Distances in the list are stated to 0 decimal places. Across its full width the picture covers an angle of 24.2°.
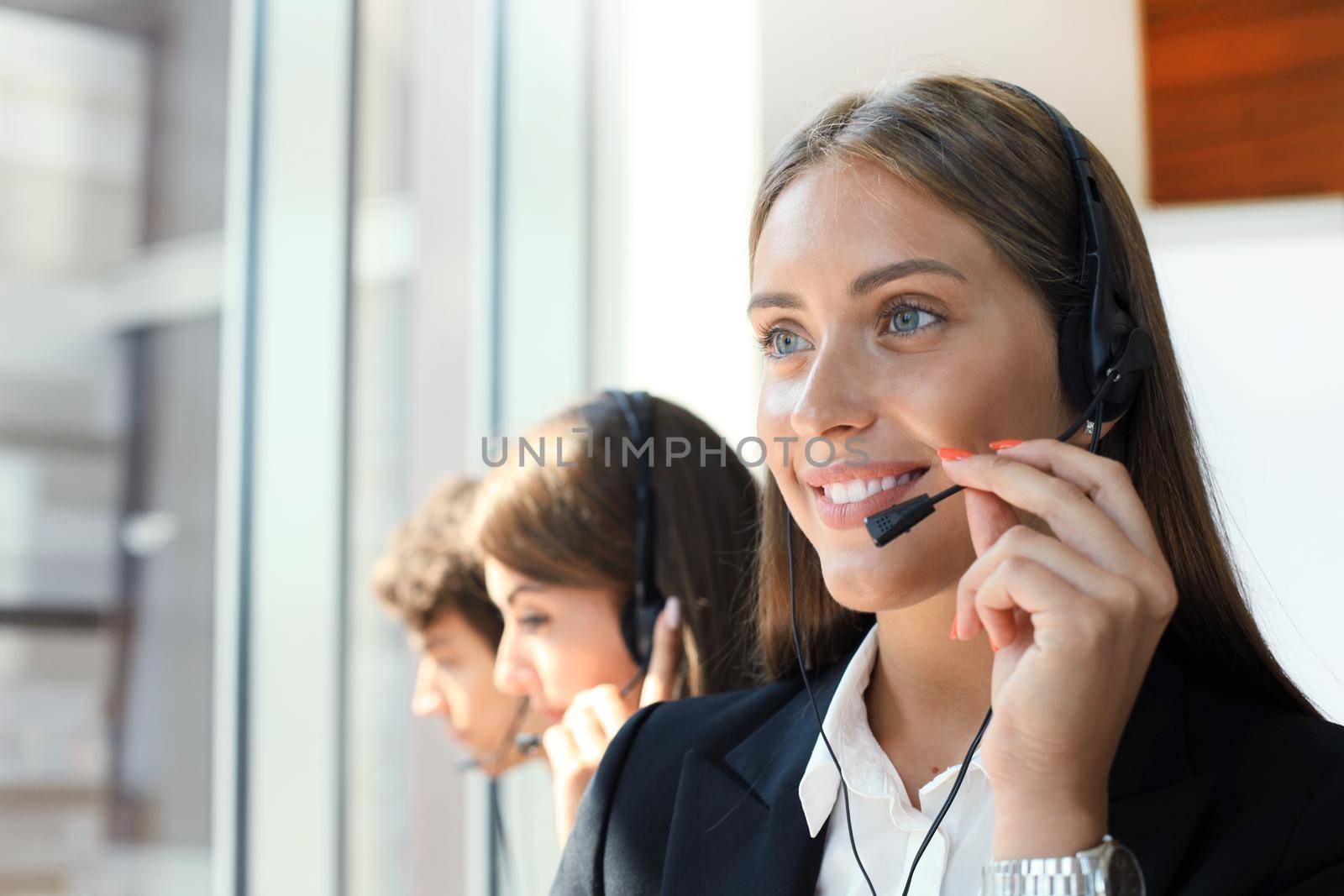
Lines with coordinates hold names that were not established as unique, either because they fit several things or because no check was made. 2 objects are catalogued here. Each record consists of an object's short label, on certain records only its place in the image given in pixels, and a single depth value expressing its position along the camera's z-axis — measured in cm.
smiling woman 117
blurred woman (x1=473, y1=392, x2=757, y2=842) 152
